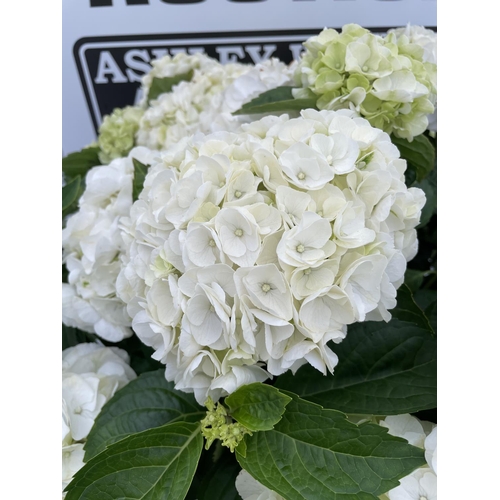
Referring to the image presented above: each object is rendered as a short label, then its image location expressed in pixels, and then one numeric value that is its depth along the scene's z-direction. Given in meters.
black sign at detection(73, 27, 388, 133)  1.00
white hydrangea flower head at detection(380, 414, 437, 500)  0.47
